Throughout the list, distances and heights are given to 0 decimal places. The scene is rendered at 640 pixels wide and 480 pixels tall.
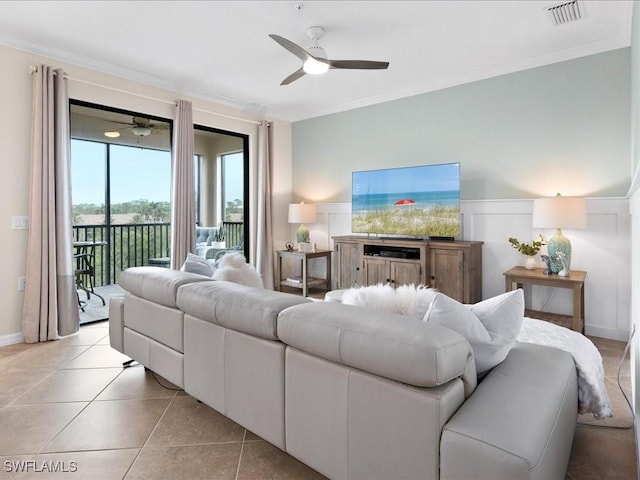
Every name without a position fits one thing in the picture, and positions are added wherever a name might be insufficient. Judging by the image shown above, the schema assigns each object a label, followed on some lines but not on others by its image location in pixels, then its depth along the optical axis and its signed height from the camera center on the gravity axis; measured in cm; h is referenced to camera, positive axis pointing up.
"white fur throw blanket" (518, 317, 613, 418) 169 -56
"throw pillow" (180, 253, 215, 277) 279 -21
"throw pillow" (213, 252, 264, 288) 246 -22
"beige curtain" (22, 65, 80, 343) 345 +17
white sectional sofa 107 -51
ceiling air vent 287 +169
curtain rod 347 +153
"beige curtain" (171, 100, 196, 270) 452 +57
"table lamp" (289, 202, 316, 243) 552 +31
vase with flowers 372 -12
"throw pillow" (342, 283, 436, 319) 152 -25
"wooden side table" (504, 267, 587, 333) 327 -41
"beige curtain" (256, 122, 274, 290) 557 +40
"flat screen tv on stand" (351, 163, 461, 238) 422 +41
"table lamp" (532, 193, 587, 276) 333 +15
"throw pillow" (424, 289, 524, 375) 138 -31
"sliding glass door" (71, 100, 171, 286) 513 +69
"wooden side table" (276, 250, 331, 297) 523 -55
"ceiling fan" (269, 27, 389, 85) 308 +140
